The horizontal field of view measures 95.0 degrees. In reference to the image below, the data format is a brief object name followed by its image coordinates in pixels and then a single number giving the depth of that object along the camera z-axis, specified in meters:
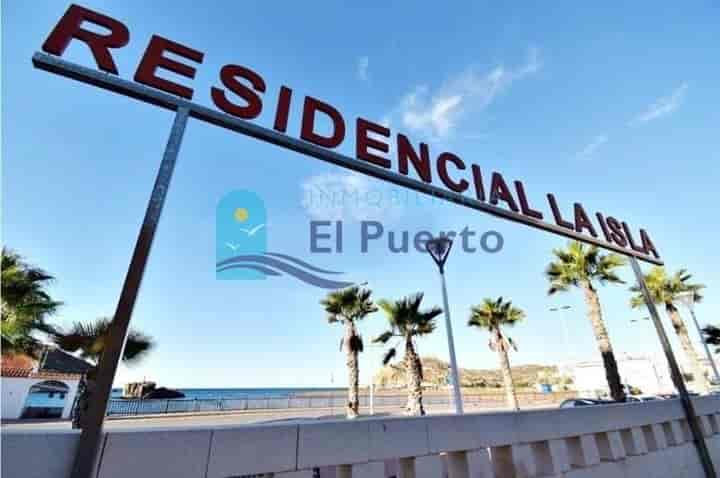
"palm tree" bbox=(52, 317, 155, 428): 9.19
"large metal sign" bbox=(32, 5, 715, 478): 1.74
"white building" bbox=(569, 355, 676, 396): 37.03
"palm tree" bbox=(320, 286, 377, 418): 16.38
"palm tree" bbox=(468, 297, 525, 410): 20.58
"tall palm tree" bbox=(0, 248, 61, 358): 9.09
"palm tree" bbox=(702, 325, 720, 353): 20.42
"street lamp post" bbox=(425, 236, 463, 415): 10.40
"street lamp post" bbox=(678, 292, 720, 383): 16.69
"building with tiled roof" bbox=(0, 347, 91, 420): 16.97
